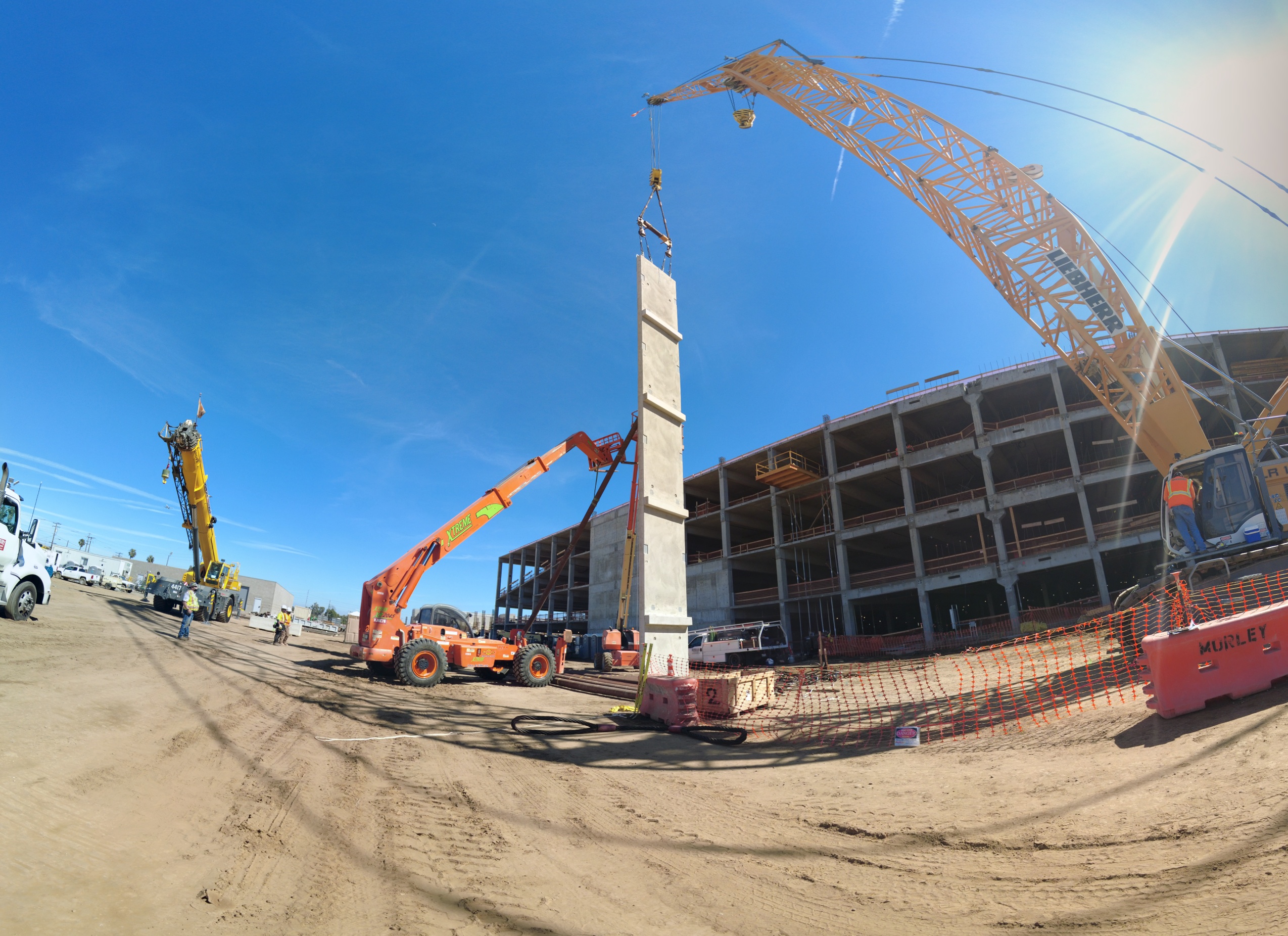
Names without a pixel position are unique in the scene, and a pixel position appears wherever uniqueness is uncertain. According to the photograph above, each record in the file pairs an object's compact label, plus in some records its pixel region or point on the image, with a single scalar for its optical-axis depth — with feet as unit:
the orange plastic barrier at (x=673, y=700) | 32.48
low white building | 201.26
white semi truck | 43.98
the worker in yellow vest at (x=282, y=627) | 76.79
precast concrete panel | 34.14
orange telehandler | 45.29
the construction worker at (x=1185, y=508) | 44.09
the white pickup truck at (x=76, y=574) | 154.61
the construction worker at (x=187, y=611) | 60.59
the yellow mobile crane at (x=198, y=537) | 81.10
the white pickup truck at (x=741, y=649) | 73.77
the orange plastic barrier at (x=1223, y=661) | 20.83
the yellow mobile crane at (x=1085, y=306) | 43.52
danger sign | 26.43
